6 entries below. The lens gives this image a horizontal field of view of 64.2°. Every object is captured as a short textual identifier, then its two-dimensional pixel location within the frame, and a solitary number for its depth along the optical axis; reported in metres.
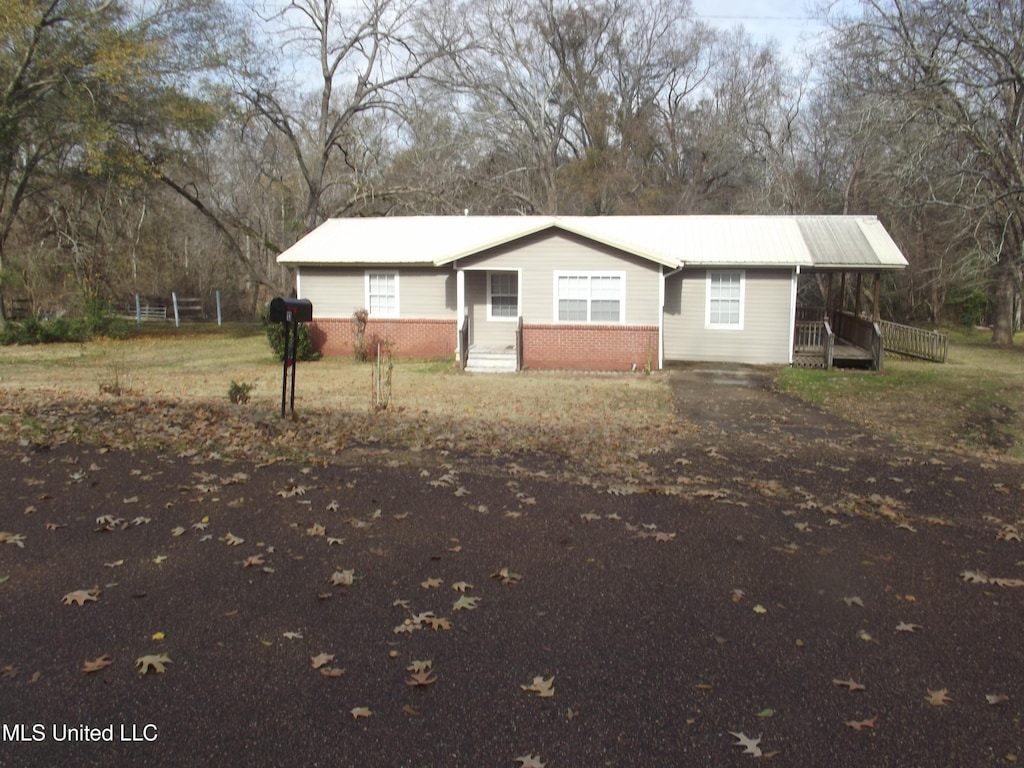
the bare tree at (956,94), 24.97
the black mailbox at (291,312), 9.20
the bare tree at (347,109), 31.84
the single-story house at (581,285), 19.89
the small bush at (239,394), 11.23
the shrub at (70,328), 26.52
